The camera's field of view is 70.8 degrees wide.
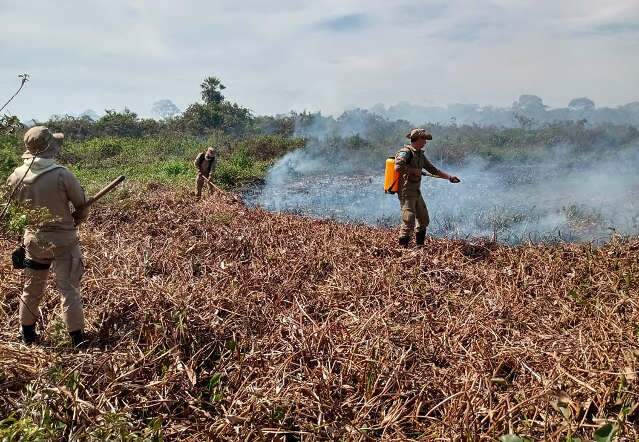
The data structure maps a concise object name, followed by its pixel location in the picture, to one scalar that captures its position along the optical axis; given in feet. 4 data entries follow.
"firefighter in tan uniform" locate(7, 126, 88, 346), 11.00
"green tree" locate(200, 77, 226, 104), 113.29
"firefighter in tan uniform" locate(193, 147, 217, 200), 34.50
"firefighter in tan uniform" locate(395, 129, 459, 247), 19.67
